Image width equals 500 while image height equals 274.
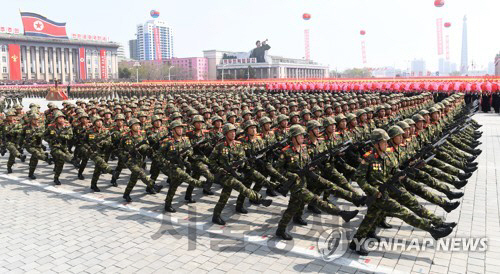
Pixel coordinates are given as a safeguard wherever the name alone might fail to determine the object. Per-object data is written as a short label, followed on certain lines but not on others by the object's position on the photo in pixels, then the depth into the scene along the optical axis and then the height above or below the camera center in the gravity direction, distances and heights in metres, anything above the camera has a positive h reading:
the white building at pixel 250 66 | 99.94 +8.15
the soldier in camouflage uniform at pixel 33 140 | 10.58 -0.96
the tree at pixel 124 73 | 101.81 +7.03
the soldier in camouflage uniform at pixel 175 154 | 7.74 -1.04
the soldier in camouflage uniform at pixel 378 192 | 5.65 -1.33
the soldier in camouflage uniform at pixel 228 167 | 6.88 -1.17
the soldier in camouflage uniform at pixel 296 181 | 6.16 -1.28
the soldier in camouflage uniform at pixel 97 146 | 9.23 -1.04
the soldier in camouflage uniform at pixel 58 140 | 9.86 -0.90
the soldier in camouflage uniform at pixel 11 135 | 11.29 -0.88
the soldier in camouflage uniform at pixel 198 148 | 8.05 -1.00
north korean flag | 88.38 +17.16
